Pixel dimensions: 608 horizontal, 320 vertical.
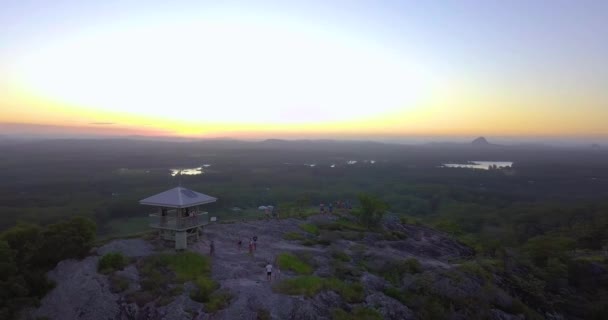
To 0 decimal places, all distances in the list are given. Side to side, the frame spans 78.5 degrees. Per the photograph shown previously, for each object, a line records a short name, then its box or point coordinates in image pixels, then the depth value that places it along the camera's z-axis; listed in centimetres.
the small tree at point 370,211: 4234
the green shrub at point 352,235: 3579
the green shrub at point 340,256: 2886
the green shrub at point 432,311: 2144
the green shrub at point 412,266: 2800
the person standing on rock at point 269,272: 2294
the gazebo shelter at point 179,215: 2561
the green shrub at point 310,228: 3684
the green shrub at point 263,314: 1888
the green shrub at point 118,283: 2020
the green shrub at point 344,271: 2519
